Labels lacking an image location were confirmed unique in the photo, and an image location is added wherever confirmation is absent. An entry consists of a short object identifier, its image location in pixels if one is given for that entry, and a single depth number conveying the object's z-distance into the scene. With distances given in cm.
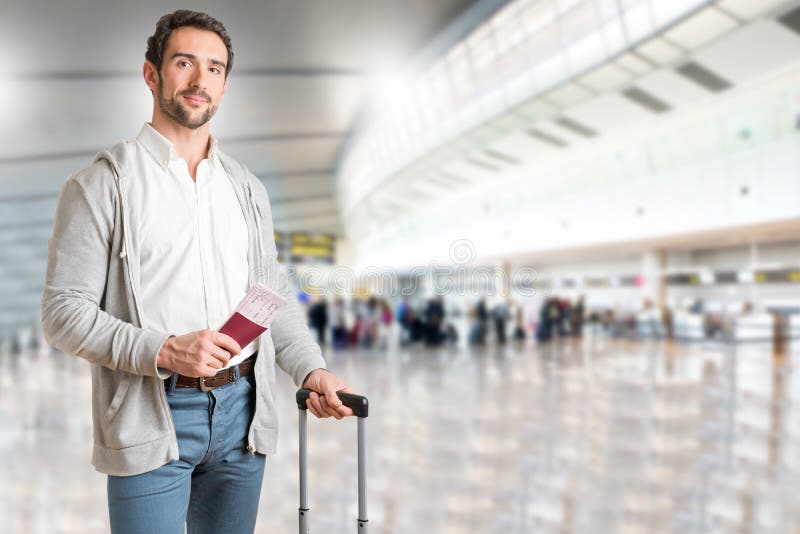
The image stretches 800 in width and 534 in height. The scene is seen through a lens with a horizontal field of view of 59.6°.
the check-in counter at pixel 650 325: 2927
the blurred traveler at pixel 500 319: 2577
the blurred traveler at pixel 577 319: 3073
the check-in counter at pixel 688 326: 2753
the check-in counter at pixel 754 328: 2535
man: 188
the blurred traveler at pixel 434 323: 2431
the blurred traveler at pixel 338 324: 2358
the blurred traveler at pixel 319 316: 2344
